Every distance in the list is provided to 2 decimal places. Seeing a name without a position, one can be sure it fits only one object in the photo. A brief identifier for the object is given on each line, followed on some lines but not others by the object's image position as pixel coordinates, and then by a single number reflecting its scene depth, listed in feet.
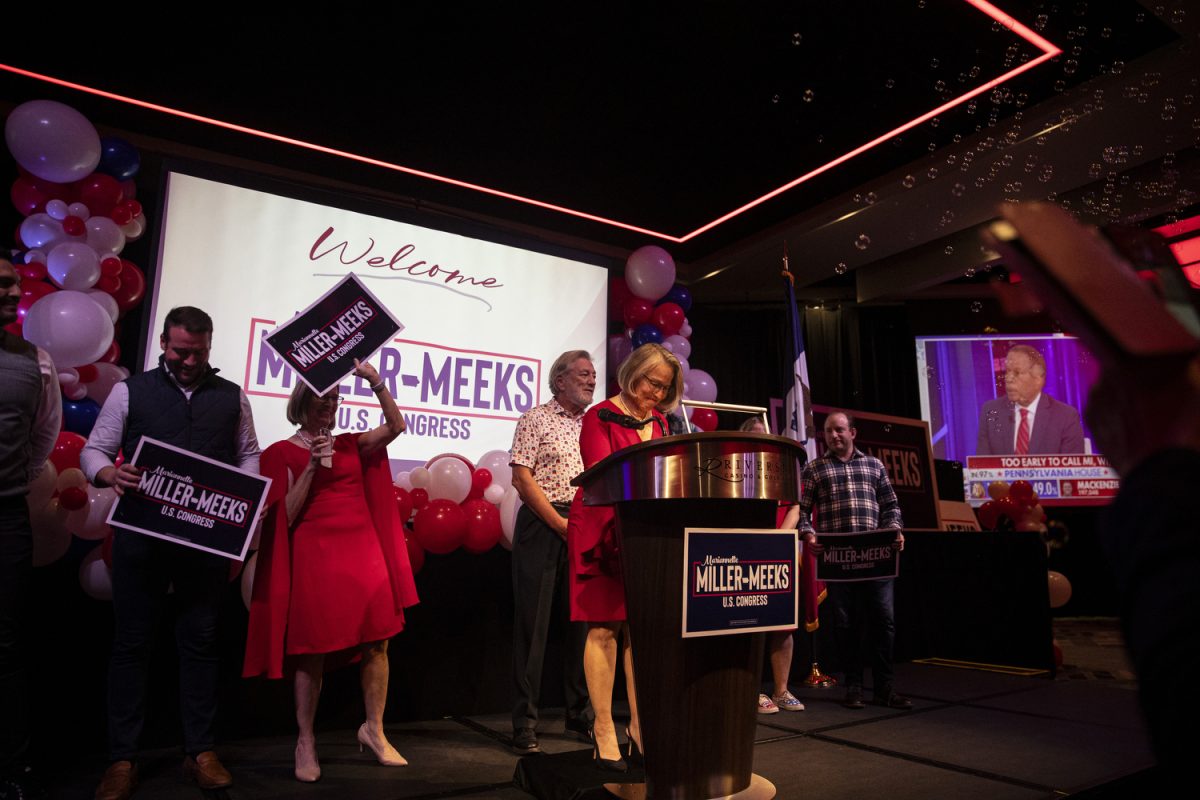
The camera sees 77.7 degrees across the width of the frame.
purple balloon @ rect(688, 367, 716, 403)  20.71
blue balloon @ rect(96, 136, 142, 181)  14.53
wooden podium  6.23
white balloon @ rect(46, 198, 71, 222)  13.61
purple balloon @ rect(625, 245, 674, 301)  20.52
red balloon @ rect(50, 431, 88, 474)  10.46
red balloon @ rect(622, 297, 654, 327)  20.79
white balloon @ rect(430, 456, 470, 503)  13.53
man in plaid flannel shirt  13.80
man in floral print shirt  10.75
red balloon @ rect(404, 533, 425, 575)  11.70
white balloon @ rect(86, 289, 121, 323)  13.33
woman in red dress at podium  8.04
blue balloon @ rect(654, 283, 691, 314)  21.79
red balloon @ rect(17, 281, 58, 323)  12.80
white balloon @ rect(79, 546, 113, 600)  9.70
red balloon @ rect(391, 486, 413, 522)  12.21
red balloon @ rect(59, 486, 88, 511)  9.82
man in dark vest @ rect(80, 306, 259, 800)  8.25
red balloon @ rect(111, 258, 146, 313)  13.97
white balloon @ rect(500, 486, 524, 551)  12.70
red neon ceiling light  15.72
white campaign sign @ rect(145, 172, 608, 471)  15.65
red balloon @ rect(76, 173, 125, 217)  14.17
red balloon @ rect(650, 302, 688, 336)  20.72
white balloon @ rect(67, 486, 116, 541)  10.00
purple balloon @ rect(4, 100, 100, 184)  13.24
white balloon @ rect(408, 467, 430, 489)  13.61
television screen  30.35
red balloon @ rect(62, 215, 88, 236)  13.65
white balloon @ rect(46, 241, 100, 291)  13.00
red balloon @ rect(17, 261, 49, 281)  13.24
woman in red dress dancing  8.81
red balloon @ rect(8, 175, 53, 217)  13.85
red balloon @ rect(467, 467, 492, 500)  14.14
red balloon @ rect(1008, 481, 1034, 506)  20.06
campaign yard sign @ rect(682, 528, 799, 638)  6.07
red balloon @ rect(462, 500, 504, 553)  12.37
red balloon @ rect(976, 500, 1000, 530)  20.79
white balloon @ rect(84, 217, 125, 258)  13.98
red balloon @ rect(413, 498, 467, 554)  11.88
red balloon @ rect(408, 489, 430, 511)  12.75
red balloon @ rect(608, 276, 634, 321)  20.98
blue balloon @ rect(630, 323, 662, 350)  20.24
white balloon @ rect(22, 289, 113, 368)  12.08
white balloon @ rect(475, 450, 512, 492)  14.74
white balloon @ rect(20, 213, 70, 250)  13.43
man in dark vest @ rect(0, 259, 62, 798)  7.69
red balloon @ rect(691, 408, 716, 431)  19.24
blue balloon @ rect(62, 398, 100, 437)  12.53
